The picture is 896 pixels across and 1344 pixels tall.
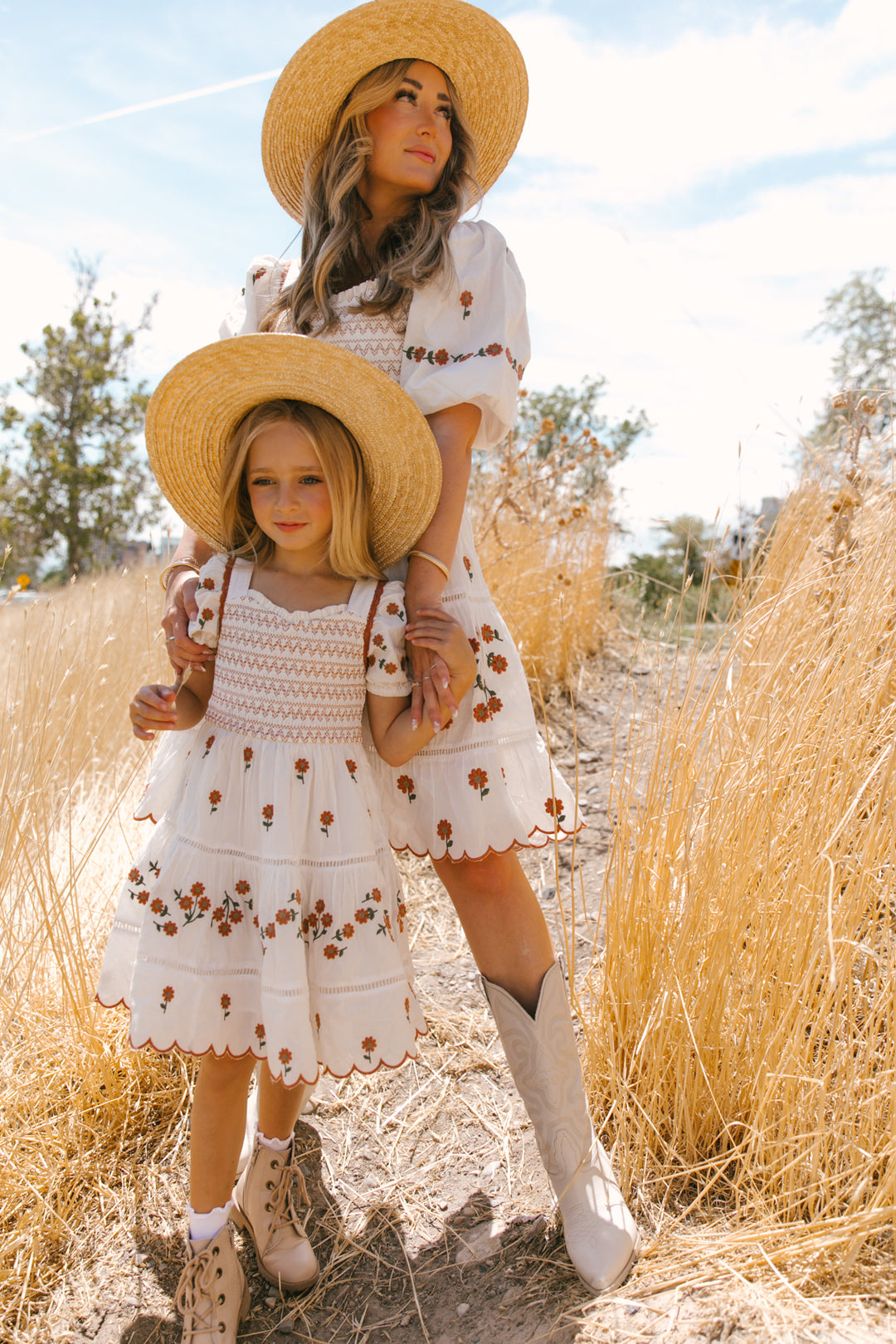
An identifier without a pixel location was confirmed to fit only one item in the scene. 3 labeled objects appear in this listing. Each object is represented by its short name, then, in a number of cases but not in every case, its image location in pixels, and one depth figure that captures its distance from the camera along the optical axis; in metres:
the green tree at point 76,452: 13.52
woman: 1.33
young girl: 1.23
